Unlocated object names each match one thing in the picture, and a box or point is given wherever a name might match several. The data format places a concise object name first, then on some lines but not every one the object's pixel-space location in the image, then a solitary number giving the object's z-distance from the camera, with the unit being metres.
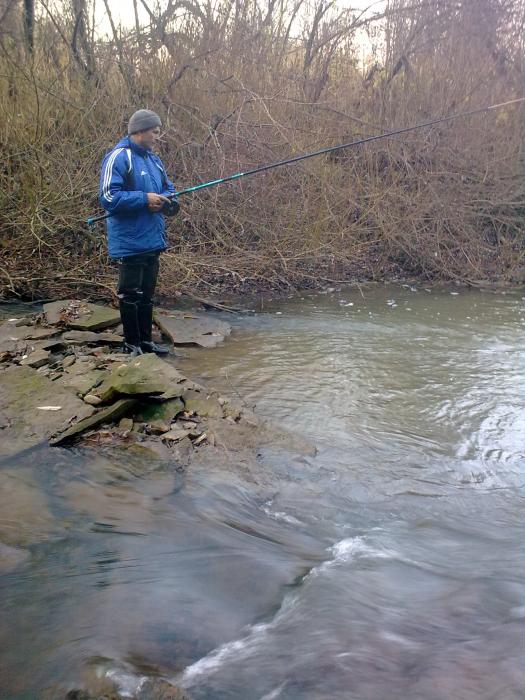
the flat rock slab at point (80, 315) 7.38
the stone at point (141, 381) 5.04
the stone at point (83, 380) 5.38
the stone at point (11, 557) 3.31
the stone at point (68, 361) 6.00
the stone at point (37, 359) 6.09
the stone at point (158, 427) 4.91
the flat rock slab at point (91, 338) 6.89
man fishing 5.83
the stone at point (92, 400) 5.14
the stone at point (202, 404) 5.15
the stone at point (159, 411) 5.04
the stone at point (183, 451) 4.60
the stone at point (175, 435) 4.81
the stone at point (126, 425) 4.90
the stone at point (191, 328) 7.54
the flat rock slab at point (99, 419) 4.74
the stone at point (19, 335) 6.63
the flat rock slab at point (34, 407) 4.88
